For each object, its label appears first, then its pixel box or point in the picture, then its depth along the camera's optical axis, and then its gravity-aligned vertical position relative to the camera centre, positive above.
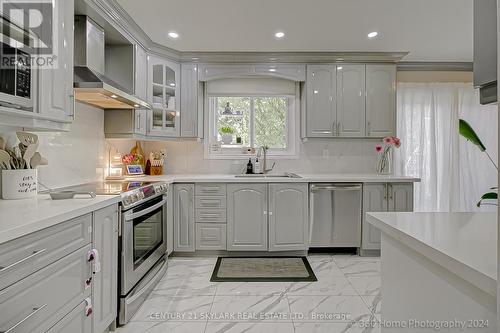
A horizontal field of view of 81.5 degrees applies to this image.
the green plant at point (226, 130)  3.90 +0.49
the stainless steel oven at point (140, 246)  1.98 -0.64
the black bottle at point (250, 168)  3.79 -0.02
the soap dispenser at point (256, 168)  3.78 -0.02
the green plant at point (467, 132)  2.47 +0.31
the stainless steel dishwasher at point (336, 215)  3.32 -0.55
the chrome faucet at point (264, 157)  3.82 +0.12
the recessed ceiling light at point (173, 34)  3.02 +1.39
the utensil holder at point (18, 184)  1.64 -0.11
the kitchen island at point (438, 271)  0.69 -0.30
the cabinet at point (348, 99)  3.63 +0.86
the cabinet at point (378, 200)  3.33 -0.38
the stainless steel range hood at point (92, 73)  2.04 +0.70
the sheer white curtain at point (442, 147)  3.97 +0.28
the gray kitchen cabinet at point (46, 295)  1.04 -0.55
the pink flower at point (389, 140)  3.58 +0.34
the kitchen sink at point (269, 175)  3.53 -0.11
